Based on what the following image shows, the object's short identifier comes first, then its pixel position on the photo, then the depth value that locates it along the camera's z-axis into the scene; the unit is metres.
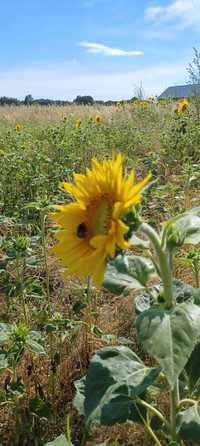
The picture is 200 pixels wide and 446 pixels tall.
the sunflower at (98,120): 7.02
